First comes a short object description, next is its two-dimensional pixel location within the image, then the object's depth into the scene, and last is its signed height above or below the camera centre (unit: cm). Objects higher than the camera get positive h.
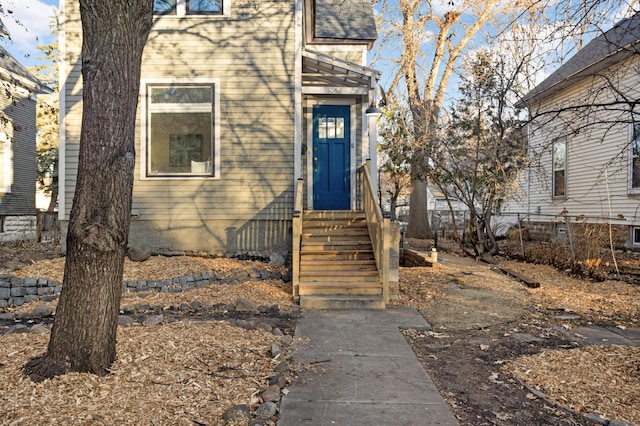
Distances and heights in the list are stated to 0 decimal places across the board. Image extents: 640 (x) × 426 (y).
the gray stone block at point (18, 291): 638 -127
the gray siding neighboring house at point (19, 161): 1316 +133
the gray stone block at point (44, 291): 652 -128
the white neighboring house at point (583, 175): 1142 +92
